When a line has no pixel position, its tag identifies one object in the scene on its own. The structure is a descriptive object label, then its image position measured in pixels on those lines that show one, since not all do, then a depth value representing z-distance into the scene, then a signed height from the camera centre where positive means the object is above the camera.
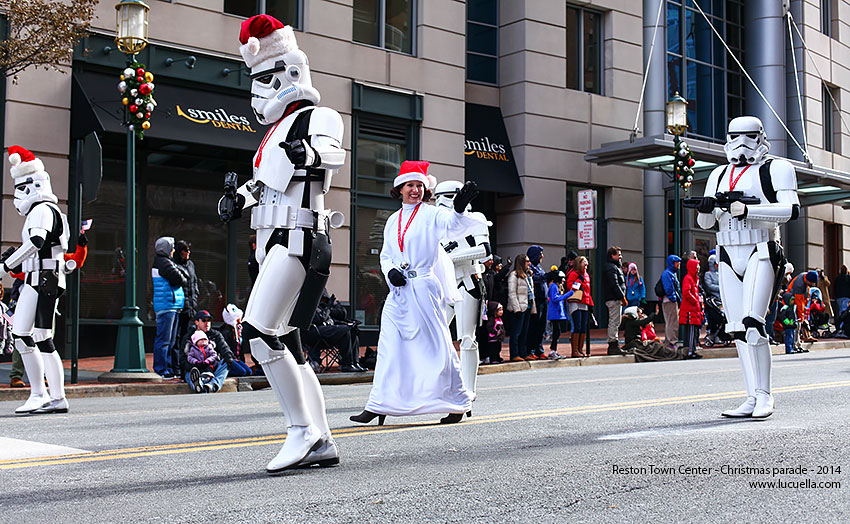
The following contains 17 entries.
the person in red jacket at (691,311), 18.33 +0.11
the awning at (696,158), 23.23 +3.90
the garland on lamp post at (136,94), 13.73 +3.07
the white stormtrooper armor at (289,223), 5.31 +0.51
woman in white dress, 7.57 +0.00
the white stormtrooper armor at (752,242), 7.94 +0.60
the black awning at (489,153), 23.17 +3.87
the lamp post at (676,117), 21.94 +4.43
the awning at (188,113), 16.91 +3.62
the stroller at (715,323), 20.94 -0.13
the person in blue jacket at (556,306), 17.66 +0.19
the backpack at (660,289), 19.23 +0.54
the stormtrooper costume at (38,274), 9.29 +0.39
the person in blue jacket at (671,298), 19.08 +0.36
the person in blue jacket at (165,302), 13.56 +0.19
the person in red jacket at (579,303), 17.73 +0.24
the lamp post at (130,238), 13.62 +1.07
